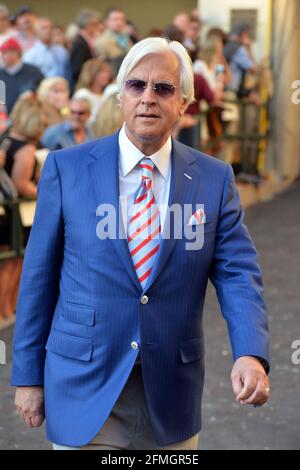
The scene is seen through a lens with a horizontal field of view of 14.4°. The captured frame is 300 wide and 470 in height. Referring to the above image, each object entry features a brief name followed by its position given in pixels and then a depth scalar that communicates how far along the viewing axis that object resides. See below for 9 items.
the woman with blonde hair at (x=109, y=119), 9.21
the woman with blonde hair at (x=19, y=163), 8.52
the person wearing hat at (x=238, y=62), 15.63
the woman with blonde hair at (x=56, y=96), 10.23
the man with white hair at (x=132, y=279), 3.44
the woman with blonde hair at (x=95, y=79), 11.17
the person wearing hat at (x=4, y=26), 12.75
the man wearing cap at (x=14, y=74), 11.08
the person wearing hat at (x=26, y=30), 13.66
